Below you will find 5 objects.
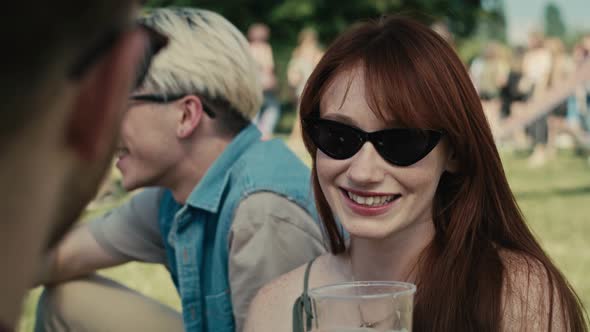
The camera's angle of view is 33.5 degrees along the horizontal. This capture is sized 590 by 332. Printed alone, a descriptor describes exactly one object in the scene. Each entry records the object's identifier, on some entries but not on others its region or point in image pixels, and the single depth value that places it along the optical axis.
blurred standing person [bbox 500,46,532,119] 18.09
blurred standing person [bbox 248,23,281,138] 17.33
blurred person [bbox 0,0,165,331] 0.69
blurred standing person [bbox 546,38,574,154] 16.89
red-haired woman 2.38
